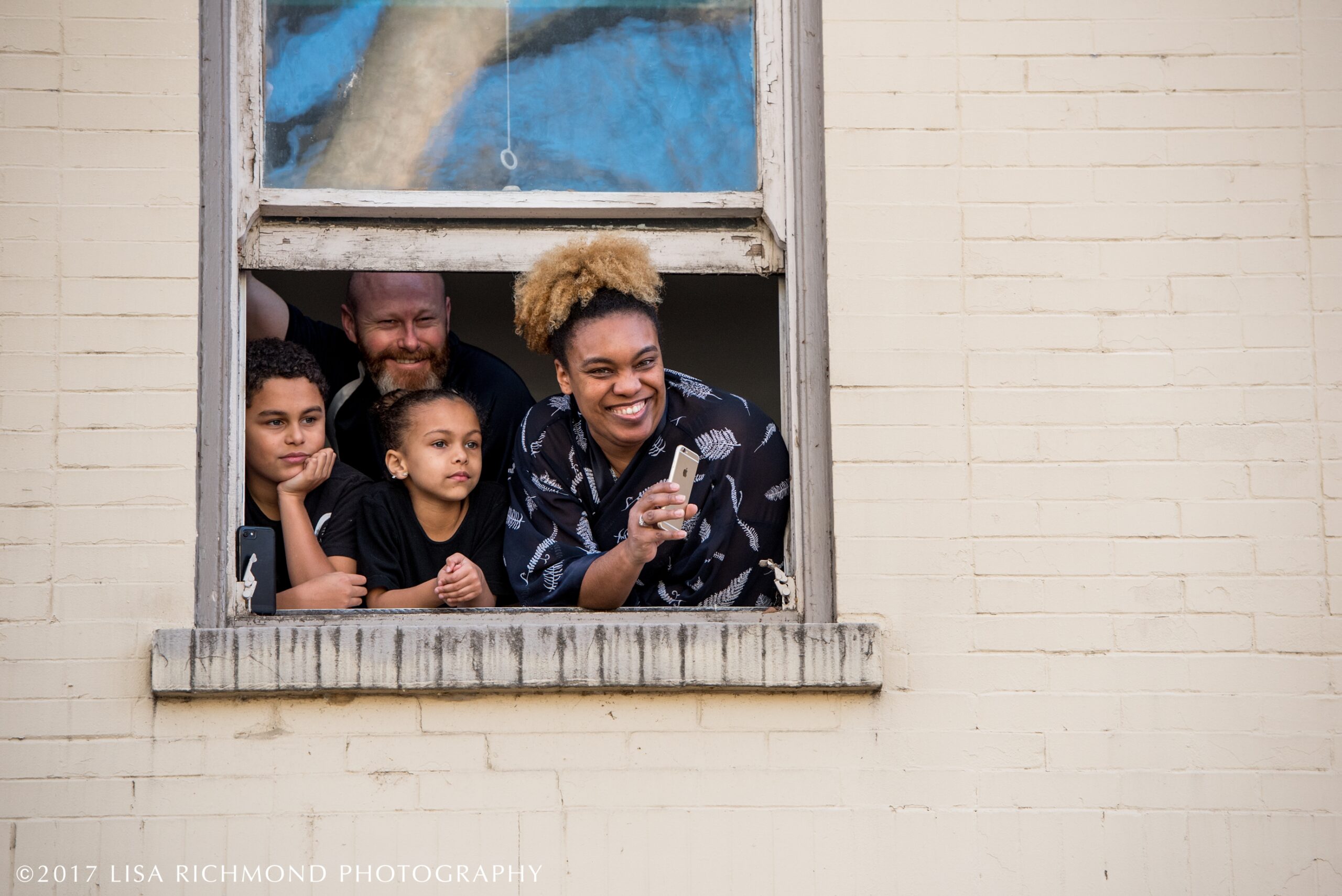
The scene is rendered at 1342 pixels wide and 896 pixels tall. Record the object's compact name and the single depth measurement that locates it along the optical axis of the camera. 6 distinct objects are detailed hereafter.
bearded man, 9.55
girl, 8.21
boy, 8.20
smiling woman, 7.79
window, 7.47
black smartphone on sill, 7.34
